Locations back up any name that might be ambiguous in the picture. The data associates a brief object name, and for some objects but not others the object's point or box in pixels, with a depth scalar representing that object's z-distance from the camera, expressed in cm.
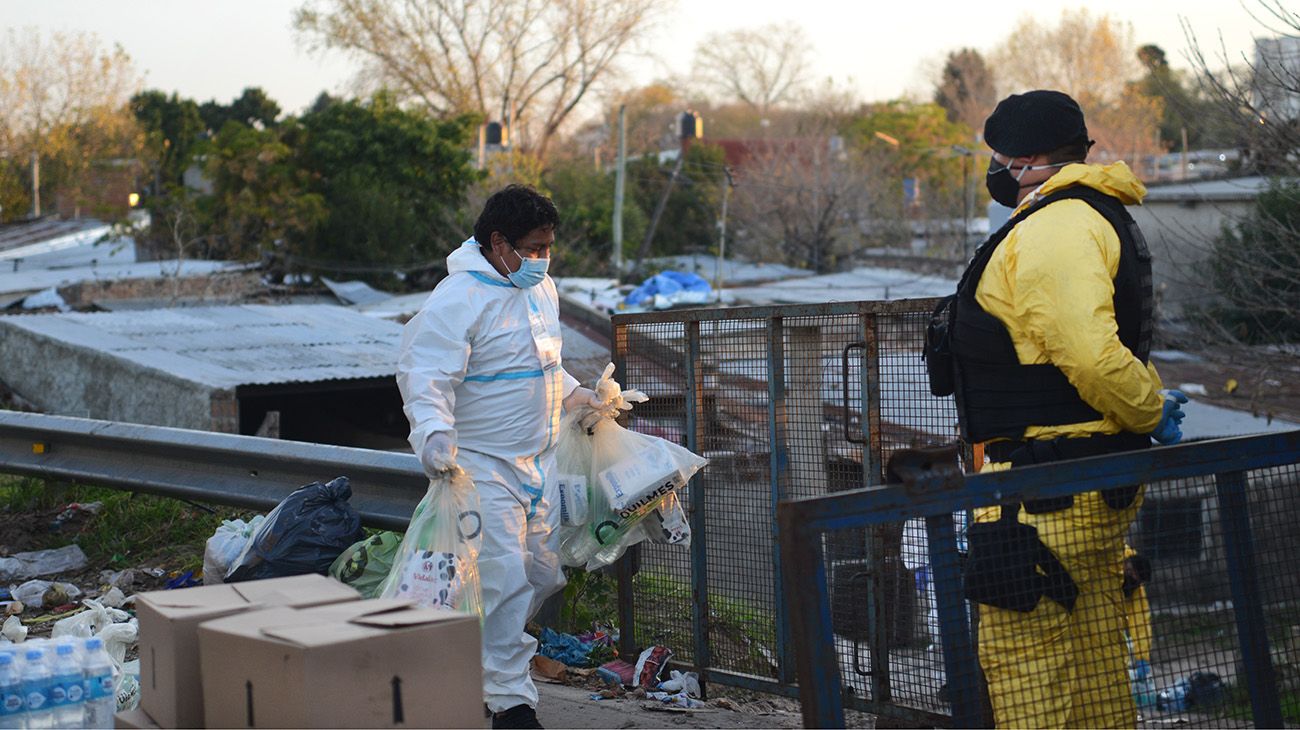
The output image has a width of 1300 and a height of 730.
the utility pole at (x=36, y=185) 5707
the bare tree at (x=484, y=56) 5384
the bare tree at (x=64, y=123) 6034
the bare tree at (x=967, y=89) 7469
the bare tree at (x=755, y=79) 7775
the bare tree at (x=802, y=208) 4584
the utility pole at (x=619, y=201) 3825
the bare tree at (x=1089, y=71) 6731
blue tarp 2738
